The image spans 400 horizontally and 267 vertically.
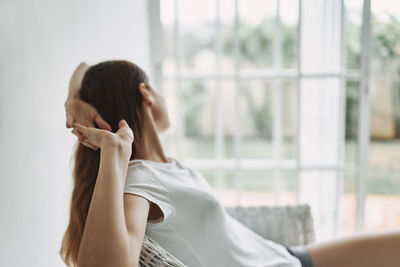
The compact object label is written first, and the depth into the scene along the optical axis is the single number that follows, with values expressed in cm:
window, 229
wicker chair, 174
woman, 92
